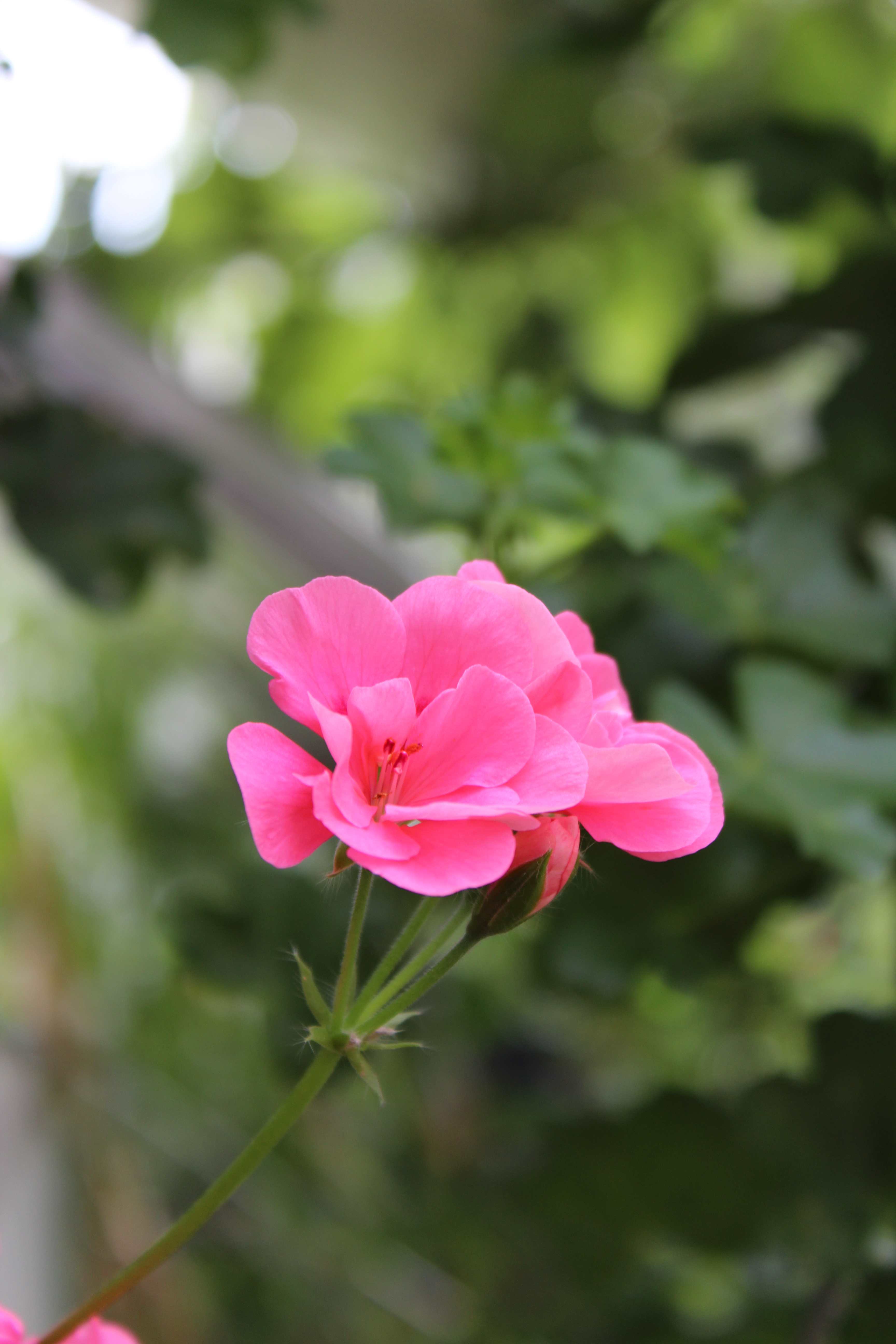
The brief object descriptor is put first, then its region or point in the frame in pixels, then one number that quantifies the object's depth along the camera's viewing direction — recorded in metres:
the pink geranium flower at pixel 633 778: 0.51
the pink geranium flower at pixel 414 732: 0.50
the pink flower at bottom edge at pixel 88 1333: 0.53
